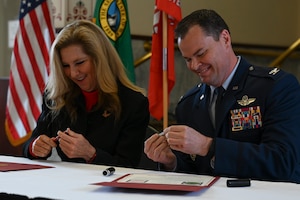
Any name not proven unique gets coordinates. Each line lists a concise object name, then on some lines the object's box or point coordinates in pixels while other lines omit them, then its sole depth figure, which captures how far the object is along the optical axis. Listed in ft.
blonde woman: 7.99
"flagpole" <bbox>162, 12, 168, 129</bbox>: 11.17
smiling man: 6.44
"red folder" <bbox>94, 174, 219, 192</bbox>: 5.58
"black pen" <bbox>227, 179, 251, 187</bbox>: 5.85
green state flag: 11.73
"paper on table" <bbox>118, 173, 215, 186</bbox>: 5.91
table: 5.49
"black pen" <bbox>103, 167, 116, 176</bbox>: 6.49
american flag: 11.80
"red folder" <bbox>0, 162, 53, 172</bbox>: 6.85
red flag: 11.15
